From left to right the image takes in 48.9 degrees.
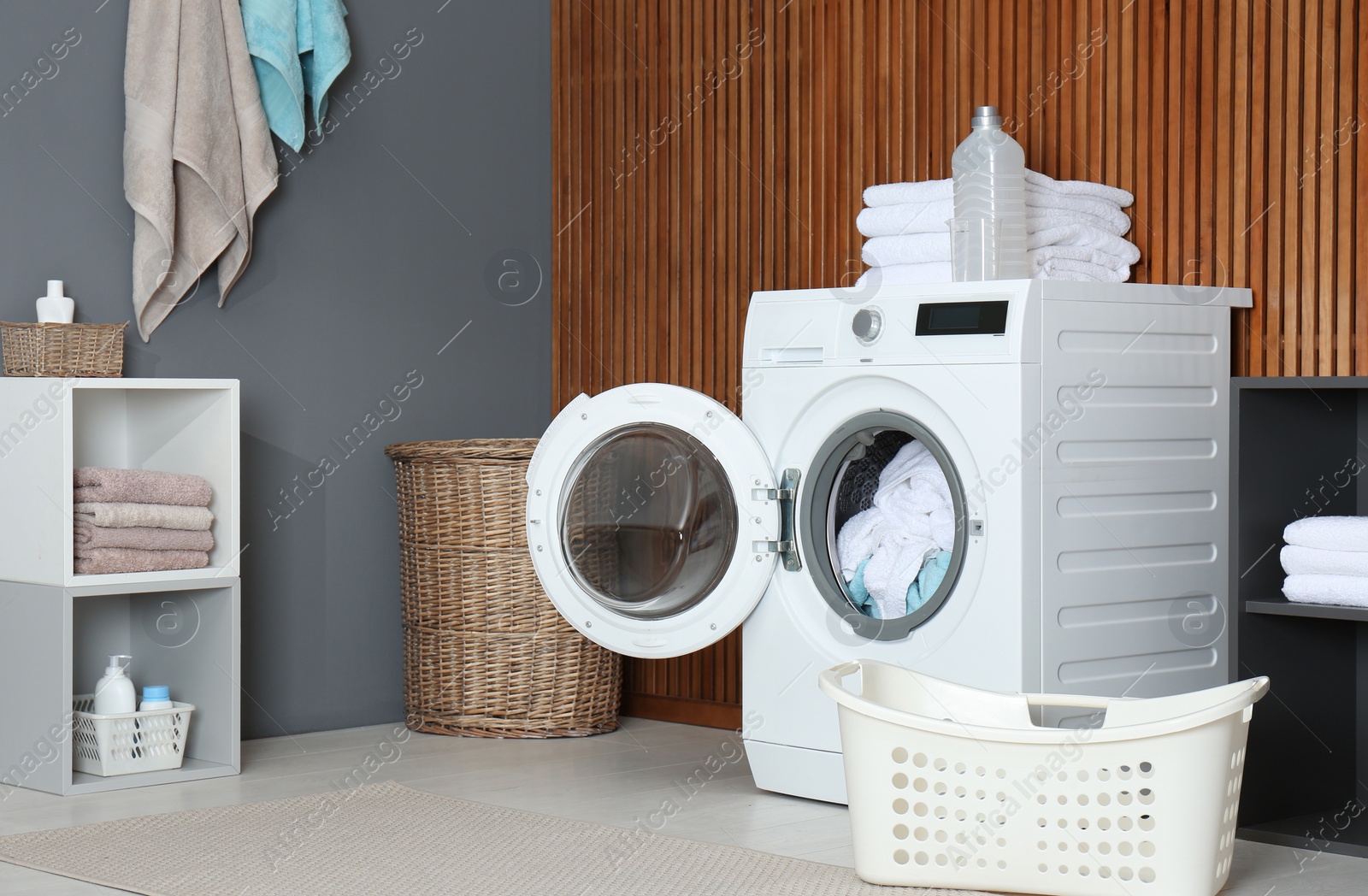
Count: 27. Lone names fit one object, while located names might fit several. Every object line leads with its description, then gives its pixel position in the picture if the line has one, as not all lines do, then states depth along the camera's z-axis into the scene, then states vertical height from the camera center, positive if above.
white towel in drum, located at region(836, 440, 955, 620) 2.70 -0.18
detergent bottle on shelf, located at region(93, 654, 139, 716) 3.06 -0.55
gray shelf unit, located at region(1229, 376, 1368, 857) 2.50 -0.34
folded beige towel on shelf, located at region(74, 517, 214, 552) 2.96 -0.22
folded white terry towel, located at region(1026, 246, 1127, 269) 2.78 +0.34
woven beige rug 2.24 -0.69
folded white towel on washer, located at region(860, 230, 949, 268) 2.82 +0.35
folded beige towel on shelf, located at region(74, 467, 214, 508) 2.97 -0.12
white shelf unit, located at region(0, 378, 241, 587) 2.92 -0.04
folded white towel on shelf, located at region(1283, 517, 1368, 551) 2.37 -0.16
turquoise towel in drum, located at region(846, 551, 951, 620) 2.67 -0.26
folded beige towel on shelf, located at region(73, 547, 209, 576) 2.96 -0.27
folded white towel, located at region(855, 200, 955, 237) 2.82 +0.41
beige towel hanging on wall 3.27 +0.62
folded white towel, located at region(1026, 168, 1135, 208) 2.79 +0.47
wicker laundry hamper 3.53 -0.44
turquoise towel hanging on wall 3.42 +0.87
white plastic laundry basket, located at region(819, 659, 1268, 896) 2.09 -0.52
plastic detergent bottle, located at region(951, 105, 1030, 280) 2.68 +0.40
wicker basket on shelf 2.98 +0.15
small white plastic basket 3.04 -0.64
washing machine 2.51 -0.12
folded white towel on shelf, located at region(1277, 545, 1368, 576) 2.38 -0.20
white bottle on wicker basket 3.08 +0.24
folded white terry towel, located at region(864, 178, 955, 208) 2.83 +0.46
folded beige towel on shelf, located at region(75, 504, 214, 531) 2.95 -0.18
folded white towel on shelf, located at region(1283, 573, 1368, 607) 2.38 -0.25
